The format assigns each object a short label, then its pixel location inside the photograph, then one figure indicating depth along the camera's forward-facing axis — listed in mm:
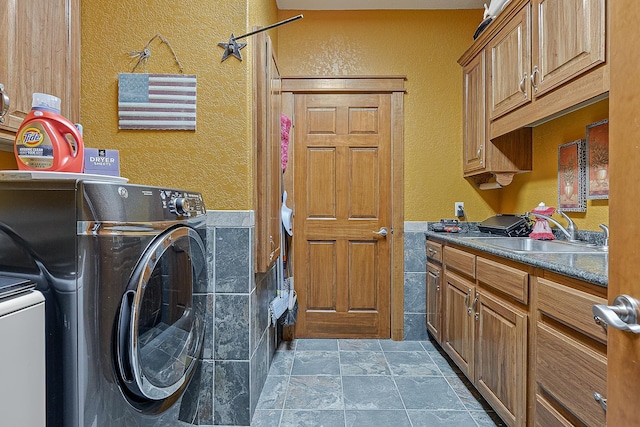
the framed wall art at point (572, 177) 1940
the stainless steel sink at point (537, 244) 1732
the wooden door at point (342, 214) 2842
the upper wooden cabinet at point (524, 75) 1444
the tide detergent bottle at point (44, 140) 1095
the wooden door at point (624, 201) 578
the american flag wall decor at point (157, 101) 1620
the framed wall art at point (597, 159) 1769
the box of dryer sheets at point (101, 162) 1343
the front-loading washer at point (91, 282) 824
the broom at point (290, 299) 2408
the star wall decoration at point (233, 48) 1615
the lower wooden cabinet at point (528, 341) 1052
